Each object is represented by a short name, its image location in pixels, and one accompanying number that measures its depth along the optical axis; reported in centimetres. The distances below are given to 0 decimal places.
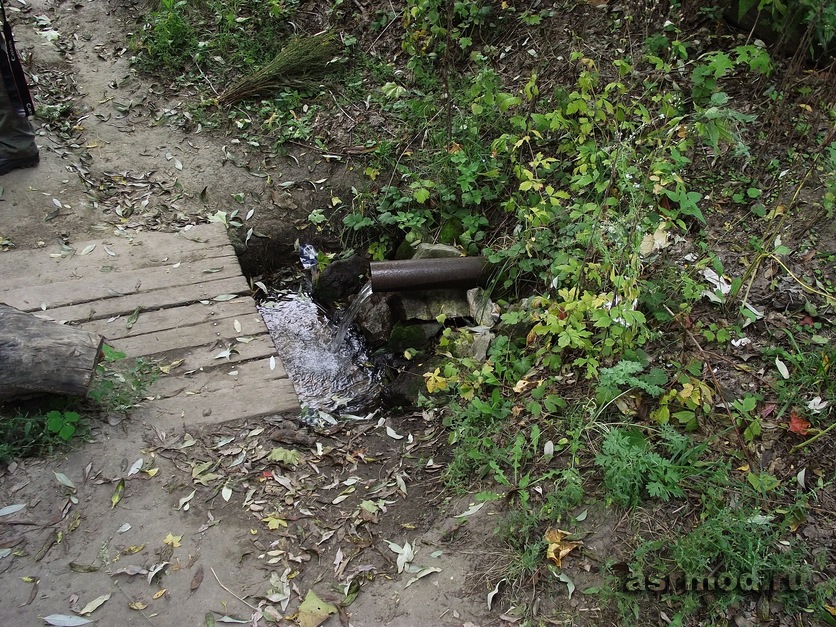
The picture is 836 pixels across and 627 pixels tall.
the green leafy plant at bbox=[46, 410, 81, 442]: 334
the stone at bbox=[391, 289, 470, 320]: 488
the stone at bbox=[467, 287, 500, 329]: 452
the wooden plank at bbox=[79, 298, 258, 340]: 420
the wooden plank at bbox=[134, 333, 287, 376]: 407
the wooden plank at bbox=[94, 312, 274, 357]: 411
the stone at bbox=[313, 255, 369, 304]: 563
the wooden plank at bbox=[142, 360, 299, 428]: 374
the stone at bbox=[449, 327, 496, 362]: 430
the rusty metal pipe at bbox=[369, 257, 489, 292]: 466
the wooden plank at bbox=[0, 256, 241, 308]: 437
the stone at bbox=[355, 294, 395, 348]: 519
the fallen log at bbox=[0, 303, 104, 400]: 319
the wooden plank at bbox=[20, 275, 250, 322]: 427
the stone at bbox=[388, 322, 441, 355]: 498
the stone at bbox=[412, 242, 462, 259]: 494
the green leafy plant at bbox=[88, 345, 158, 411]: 364
